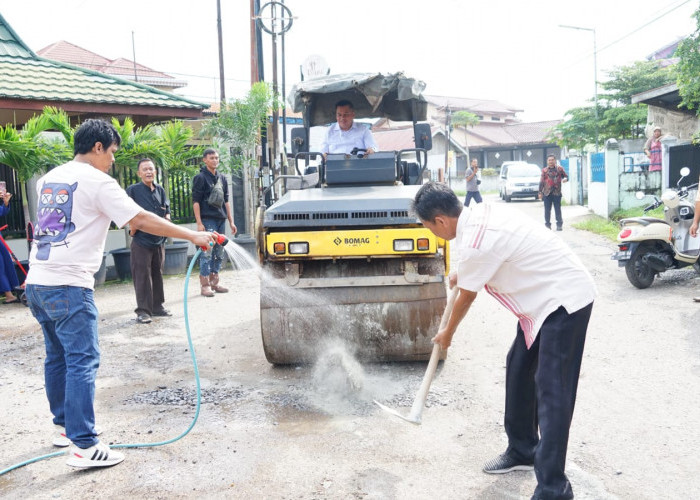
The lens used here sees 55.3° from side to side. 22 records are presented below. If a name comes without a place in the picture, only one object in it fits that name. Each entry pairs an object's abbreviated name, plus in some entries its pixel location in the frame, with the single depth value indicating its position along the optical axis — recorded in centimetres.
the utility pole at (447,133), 3531
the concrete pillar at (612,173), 1602
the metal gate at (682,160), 1333
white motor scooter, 802
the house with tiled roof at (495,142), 4859
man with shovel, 307
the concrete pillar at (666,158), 1477
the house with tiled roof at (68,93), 1040
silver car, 2753
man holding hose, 360
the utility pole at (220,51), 2285
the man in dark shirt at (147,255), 740
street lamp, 2572
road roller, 490
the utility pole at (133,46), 4495
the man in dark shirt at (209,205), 870
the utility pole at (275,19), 1438
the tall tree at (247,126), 1330
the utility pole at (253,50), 1534
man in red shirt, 1430
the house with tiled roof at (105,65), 4200
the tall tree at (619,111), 2684
